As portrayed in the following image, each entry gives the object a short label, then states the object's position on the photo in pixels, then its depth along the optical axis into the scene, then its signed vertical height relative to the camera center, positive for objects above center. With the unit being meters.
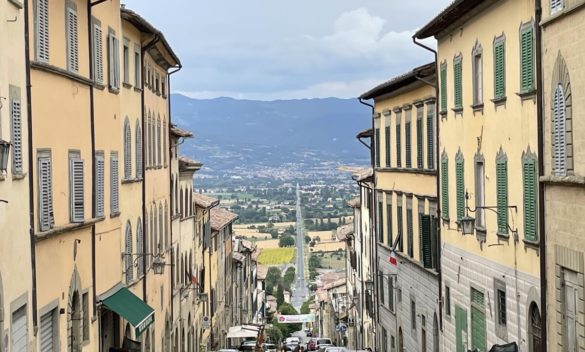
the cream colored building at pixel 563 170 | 16.42 +0.12
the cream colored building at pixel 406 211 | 31.69 -1.15
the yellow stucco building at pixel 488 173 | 20.16 +0.14
